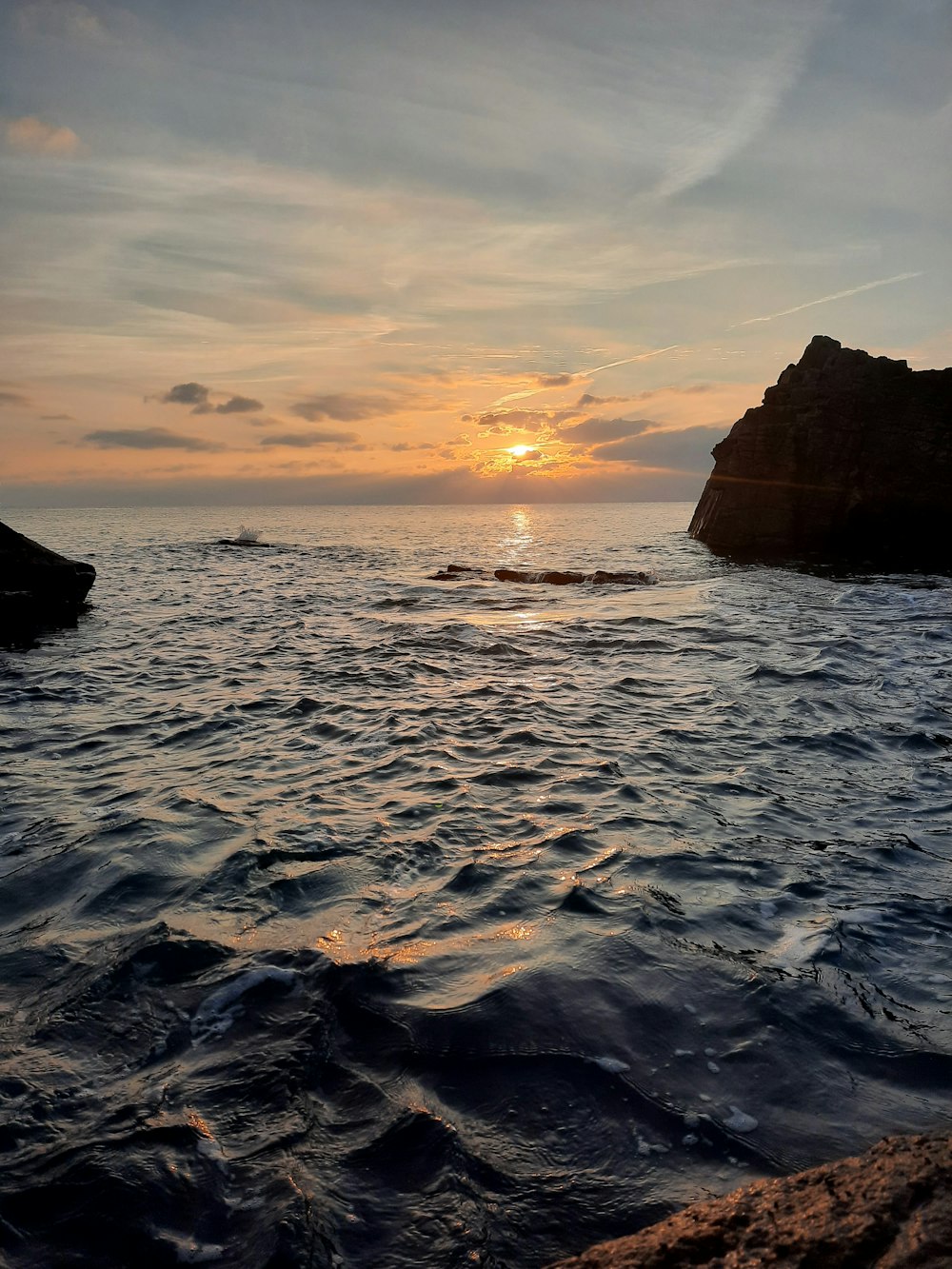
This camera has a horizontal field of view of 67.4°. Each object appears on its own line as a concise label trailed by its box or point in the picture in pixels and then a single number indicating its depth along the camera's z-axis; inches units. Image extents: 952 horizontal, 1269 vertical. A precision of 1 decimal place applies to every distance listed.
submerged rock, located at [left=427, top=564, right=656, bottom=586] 1223.2
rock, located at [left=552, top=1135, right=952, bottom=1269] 90.9
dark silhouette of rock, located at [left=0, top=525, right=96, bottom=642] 730.2
